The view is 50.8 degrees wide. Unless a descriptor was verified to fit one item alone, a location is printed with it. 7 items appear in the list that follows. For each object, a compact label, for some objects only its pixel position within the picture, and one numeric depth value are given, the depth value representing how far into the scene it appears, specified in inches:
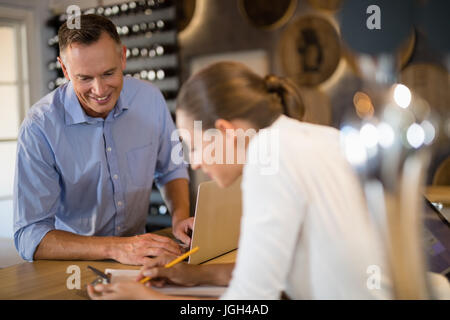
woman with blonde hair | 33.5
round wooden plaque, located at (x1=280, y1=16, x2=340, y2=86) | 138.6
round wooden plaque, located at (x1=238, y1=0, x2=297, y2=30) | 144.6
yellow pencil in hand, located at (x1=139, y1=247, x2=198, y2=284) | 49.9
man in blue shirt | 64.5
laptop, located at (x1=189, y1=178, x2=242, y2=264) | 57.7
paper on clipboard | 49.2
